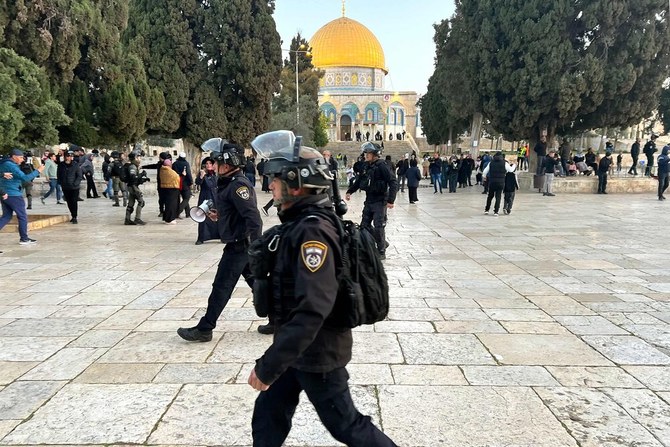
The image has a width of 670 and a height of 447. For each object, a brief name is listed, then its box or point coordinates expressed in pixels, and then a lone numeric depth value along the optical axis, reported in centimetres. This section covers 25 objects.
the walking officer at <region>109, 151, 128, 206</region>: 1467
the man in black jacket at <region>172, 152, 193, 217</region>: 1289
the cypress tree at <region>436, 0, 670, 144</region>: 2020
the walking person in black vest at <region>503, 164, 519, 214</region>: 1326
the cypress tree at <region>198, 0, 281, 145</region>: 2288
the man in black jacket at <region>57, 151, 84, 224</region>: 1202
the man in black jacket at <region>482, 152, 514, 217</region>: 1288
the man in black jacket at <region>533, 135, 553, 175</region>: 2147
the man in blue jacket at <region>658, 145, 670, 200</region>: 1597
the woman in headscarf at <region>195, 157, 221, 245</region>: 965
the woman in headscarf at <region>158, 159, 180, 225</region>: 1177
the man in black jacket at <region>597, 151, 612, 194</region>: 1965
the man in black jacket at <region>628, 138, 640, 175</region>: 2267
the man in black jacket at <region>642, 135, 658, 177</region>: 2123
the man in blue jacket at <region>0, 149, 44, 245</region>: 881
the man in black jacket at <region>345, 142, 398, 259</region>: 770
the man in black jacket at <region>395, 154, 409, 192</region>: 2170
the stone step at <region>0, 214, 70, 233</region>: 1129
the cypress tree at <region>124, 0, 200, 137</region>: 2197
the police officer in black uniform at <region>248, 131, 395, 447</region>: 203
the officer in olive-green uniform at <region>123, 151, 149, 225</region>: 1175
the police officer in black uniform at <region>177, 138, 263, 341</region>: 436
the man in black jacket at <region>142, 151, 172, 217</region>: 1155
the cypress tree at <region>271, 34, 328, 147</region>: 3750
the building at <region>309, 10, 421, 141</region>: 7456
